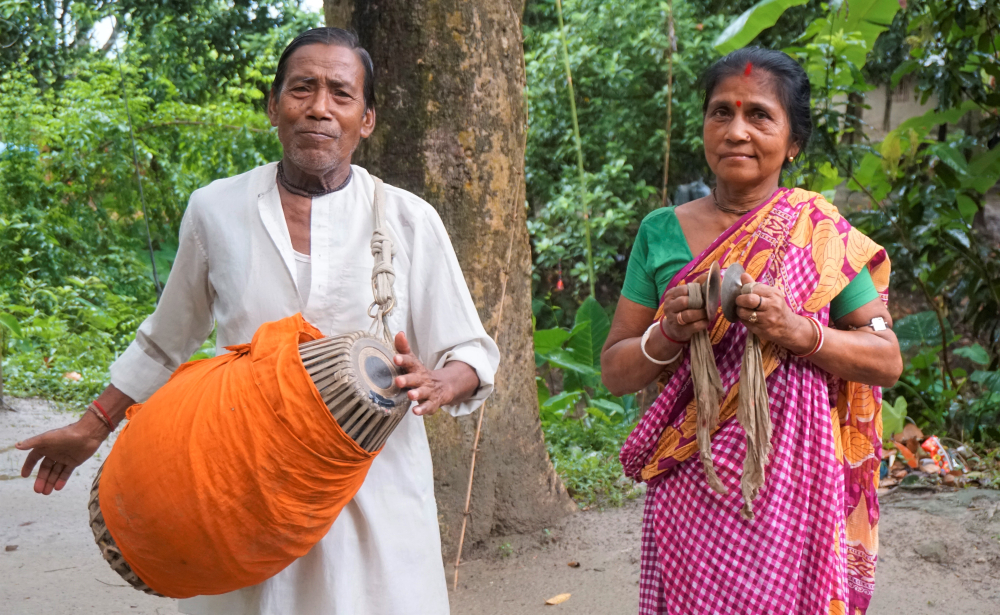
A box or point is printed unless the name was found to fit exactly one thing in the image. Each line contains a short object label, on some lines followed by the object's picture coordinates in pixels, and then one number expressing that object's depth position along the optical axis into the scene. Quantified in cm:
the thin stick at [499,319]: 361
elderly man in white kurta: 190
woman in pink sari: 188
